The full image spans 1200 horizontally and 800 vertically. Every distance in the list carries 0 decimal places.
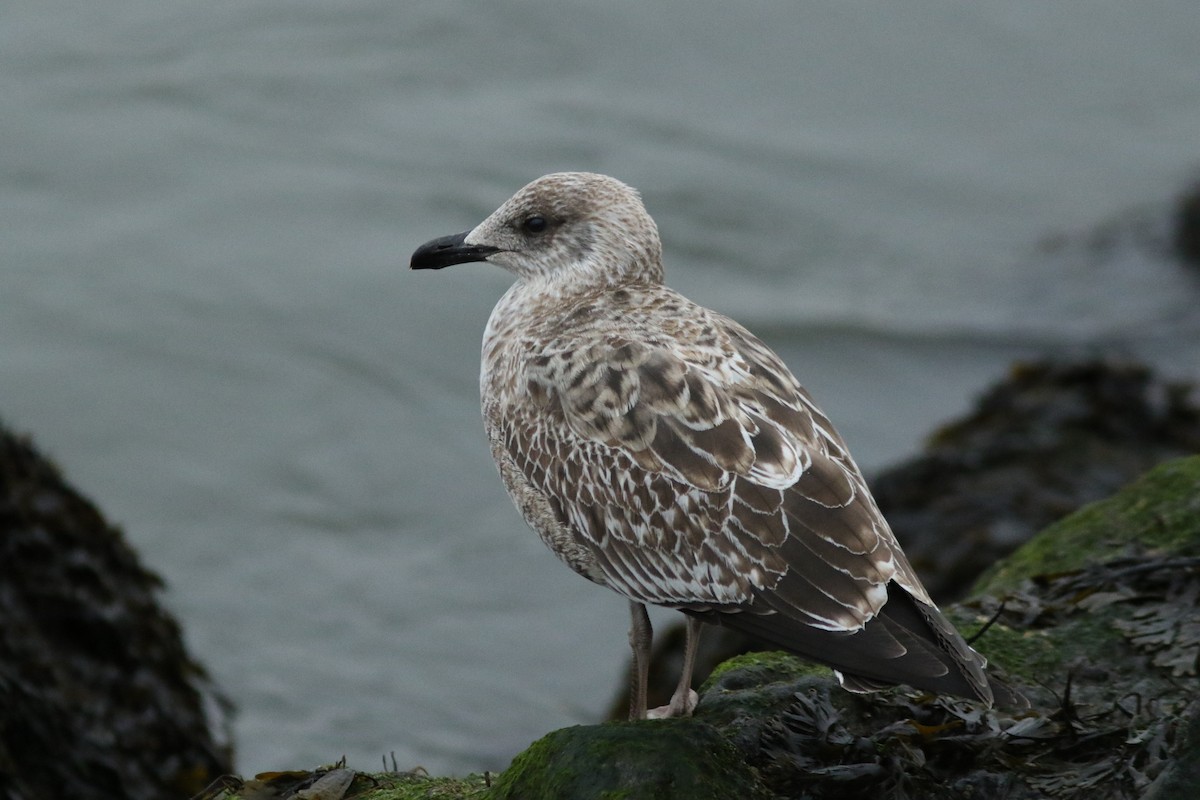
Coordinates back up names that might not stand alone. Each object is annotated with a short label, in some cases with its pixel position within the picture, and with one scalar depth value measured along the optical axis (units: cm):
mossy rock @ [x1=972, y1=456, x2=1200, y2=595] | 1184
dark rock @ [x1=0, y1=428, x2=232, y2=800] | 1305
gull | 883
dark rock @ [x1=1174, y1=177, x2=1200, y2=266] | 3084
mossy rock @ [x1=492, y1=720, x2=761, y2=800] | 847
